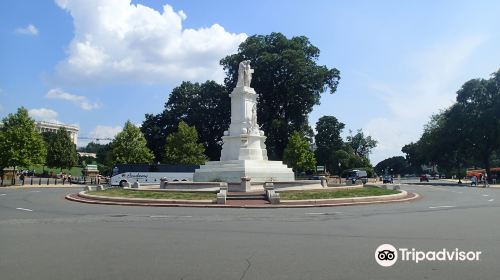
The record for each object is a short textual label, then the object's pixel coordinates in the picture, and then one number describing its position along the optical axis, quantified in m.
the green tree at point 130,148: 66.19
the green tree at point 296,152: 65.75
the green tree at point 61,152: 92.19
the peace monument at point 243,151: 33.03
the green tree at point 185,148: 65.44
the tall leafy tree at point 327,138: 102.75
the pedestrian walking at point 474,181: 53.28
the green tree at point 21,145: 53.75
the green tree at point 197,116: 72.50
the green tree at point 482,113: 61.41
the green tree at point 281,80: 63.06
